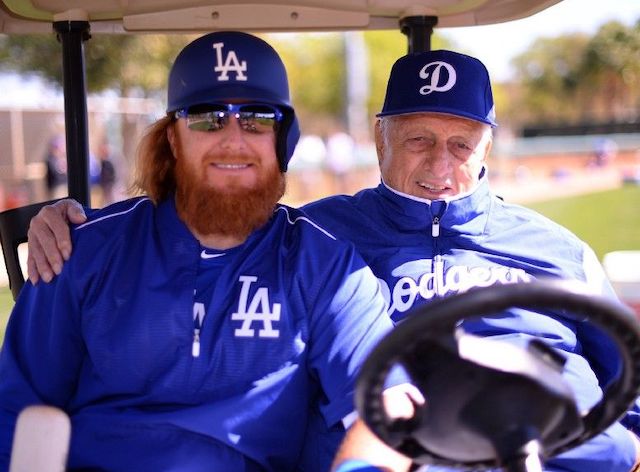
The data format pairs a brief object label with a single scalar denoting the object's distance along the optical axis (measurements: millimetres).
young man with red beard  1938
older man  2400
